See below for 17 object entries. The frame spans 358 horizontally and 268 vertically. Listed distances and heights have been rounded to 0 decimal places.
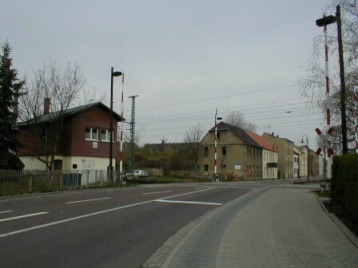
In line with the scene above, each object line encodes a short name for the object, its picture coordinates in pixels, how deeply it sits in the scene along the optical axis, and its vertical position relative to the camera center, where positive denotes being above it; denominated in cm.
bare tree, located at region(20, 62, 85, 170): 2905 +445
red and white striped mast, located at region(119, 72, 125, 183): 2822 -29
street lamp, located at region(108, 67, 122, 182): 2686 +358
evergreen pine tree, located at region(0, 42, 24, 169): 2427 +380
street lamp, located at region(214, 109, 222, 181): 4556 -94
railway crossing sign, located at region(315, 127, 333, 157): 1717 +128
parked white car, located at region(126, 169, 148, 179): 5747 -88
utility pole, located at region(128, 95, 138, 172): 4666 +542
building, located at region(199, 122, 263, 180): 6322 +260
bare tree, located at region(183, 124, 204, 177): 6200 +266
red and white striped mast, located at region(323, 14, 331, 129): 1478 +362
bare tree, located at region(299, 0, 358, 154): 1119 +302
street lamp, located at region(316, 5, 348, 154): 1266 +435
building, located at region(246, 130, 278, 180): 7656 +264
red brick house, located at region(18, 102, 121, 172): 3120 +256
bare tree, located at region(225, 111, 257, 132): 8850 +1112
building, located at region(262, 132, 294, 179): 9306 +393
